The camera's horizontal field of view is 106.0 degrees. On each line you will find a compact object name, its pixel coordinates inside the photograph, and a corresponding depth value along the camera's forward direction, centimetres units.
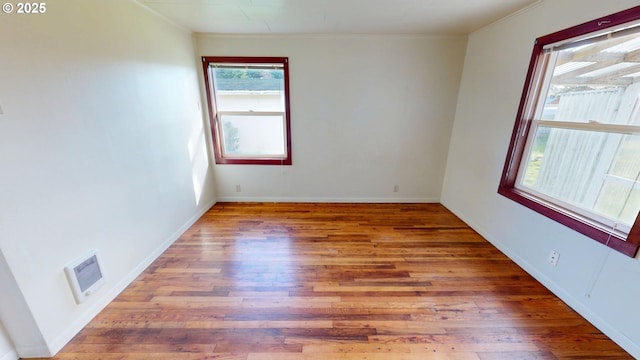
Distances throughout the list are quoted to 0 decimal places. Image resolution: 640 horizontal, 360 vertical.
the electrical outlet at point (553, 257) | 194
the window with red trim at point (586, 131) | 155
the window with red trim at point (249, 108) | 323
